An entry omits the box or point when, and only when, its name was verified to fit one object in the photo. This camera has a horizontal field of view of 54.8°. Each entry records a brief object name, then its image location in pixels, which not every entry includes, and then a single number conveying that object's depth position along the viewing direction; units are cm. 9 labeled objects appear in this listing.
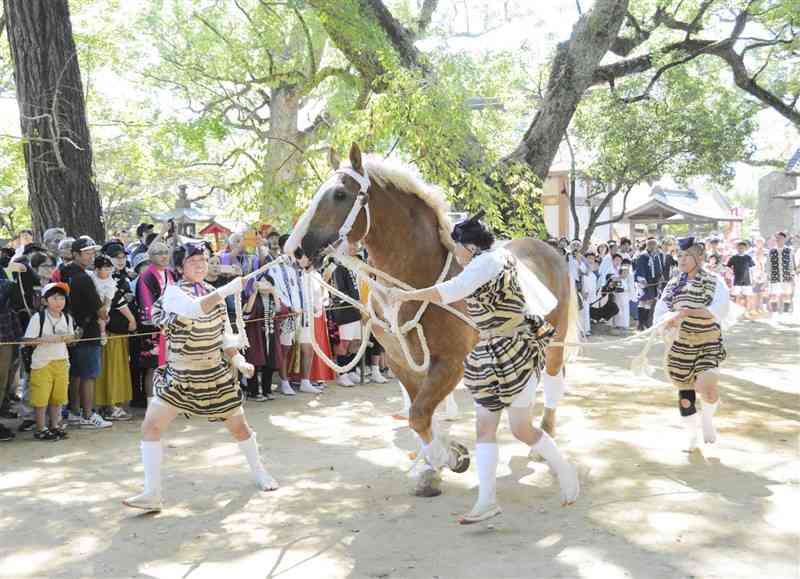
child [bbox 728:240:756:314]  1827
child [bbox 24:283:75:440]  735
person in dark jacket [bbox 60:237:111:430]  791
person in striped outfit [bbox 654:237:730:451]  607
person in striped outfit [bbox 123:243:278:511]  501
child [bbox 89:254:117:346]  830
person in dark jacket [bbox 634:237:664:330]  1577
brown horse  482
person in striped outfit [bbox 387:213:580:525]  456
